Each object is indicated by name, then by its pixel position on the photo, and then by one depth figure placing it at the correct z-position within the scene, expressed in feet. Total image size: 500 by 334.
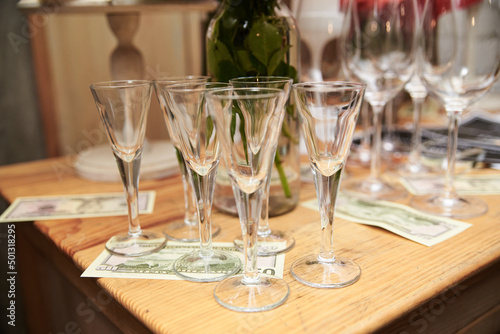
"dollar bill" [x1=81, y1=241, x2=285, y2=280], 1.88
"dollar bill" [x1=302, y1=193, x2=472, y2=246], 2.19
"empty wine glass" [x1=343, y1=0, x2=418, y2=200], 2.75
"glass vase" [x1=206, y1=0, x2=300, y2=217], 2.31
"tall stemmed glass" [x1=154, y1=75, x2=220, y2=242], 1.99
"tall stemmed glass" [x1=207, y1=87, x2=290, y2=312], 1.53
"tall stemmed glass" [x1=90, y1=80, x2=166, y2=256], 2.03
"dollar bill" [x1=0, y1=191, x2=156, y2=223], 2.60
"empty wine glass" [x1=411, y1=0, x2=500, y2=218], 2.31
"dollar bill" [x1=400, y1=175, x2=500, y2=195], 2.82
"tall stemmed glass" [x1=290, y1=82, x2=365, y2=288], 1.69
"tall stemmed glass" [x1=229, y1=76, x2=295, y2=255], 1.90
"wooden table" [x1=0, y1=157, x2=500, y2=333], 1.54
